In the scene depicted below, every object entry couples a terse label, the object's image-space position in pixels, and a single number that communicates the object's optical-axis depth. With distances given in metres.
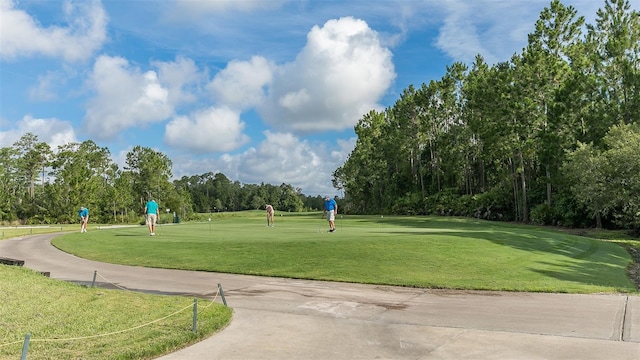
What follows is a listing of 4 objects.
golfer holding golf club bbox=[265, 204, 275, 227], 36.78
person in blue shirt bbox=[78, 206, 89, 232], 37.12
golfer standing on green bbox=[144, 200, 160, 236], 27.56
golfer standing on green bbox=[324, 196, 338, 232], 25.87
